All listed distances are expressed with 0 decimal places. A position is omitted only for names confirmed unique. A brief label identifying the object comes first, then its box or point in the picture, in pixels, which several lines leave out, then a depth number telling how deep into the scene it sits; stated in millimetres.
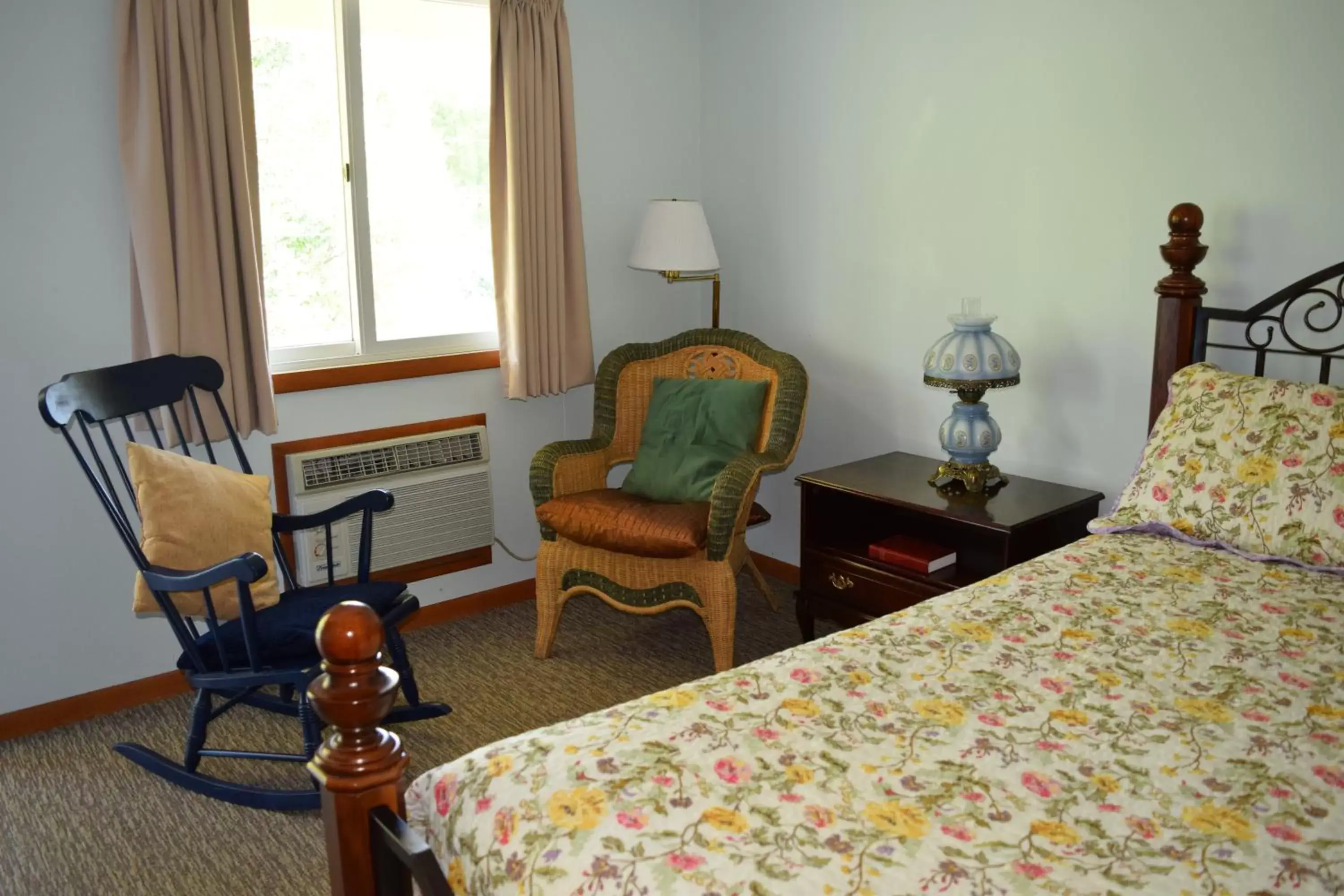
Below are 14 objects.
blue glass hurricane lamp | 2893
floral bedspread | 1223
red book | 2904
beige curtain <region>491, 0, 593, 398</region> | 3451
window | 3215
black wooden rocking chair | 2387
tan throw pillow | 2447
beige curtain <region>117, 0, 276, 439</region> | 2766
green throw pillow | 3273
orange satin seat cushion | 2982
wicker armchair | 3035
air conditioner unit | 3312
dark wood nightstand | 2768
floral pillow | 2168
